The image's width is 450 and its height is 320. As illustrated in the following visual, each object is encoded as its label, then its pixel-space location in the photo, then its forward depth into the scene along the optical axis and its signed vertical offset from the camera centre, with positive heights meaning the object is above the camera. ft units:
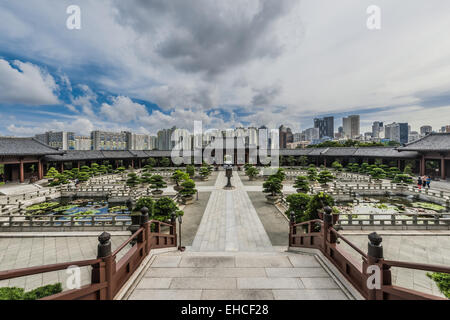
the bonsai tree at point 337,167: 108.19 -4.45
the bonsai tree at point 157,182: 63.41 -7.68
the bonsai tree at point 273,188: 52.95 -8.34
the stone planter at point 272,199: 52.55 -11.10
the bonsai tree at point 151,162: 138.92 -1.64
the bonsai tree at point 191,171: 96.32 -5.81
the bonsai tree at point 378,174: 73.82 -5.81
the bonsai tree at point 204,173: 92.58 -6.62
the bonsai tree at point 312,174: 76.92 -6.42
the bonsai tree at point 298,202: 34.58 -7.99
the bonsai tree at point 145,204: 32.37 -7.71
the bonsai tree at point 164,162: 139.95 -1.67
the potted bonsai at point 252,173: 90.32 -6.47
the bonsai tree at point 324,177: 70.08 -6.64
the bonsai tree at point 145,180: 65.89 -7.43
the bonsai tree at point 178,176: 70.69 -6.24
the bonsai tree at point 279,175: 55.92 -4.78
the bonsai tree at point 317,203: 26.66 -6.32
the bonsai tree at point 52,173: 76.52 -5.64
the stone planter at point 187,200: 52.11 -11.35
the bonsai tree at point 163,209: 32.35 -8.57
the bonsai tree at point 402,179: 67.15 -7.09
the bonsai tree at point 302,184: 60.44 -7.91
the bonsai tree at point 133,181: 68.93 -7.87
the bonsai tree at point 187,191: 52.16 -8.92
